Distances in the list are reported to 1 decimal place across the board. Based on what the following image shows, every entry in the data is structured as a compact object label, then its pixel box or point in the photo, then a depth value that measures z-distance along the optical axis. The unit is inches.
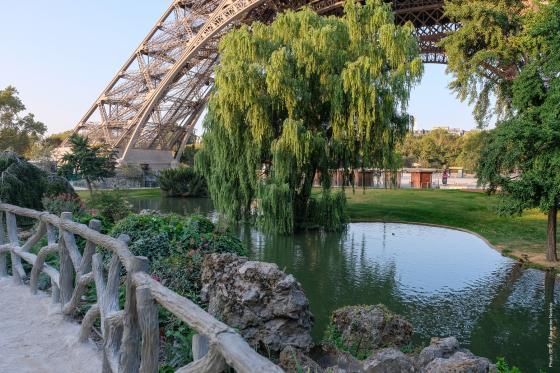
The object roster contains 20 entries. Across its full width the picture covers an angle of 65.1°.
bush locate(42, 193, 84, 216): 370.9
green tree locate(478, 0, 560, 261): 368.8
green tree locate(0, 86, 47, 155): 1364.4
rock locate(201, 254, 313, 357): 166.2
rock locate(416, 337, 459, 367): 150.7
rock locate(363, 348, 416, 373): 139.6
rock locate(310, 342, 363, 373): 166.6
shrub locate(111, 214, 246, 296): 209.5
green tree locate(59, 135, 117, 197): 1136.2
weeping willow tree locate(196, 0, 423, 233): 516.1
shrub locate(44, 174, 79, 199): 458.3
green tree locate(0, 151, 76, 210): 432.8
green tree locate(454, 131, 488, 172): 1686.8
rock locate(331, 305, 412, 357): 192.7
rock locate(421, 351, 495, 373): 122.3
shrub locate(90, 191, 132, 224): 416.5
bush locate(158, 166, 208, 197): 1158.3
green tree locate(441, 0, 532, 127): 465.1
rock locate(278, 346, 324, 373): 144.4
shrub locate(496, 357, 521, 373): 149.6
